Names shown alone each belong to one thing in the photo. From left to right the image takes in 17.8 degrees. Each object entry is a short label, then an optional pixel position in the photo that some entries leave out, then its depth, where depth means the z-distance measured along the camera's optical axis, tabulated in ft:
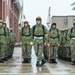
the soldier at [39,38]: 32.16
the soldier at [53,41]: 36.62
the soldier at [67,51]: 39.20
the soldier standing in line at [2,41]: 36.12
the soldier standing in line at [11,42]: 42.91
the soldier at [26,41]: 36.33
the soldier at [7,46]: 37.58
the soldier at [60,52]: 42.53
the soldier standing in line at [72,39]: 33.96
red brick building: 71.31
